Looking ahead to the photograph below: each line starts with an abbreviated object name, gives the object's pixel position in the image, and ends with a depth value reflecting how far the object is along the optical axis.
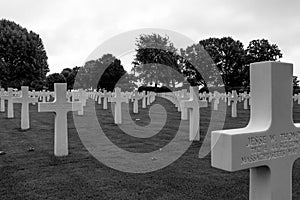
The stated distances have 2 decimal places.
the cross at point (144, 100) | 21.24
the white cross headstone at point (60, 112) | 6.12
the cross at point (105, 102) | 19.32
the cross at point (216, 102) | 18.23
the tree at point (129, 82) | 28.30
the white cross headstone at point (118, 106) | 11.70
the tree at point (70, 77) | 51.17
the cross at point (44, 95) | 22.37
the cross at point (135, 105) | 16.57
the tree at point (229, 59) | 47.72
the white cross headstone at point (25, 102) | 9.73
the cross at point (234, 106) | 14.73
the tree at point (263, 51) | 47.69
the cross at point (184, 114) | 12.94
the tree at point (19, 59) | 37.47
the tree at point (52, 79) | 40.05
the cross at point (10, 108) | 12.95
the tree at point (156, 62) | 24.95
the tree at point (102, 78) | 23.40
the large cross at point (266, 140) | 2.22
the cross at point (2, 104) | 15.82
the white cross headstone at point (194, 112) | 7.99
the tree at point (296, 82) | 38.56
